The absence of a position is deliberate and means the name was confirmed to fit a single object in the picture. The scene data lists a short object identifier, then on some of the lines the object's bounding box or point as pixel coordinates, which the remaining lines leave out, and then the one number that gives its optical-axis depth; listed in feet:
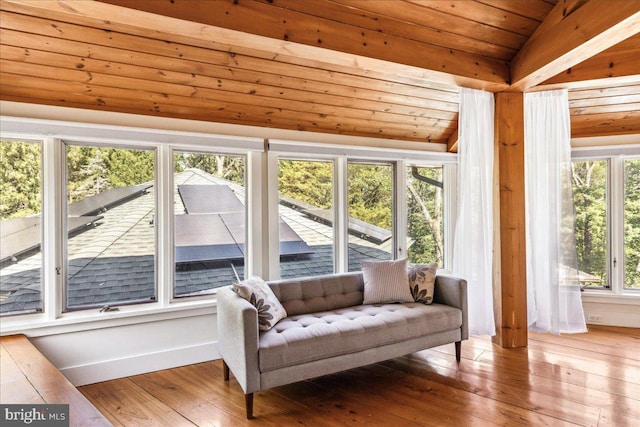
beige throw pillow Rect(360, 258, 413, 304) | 11.43
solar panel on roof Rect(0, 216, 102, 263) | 9.45
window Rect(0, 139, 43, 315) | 9.45
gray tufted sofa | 8.23
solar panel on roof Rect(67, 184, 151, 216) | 10.28
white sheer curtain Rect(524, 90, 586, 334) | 12.37
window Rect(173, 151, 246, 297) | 11.57
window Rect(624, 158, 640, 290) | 14.37
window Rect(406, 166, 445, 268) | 15.80
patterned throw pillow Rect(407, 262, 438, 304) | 11.51
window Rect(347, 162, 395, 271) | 14.38
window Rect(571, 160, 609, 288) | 14.78
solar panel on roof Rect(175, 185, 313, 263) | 11.61
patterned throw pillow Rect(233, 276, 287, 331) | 9.09
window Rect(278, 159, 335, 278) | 13.05
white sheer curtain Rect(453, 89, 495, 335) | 12.07
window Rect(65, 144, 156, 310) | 10.24
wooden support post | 11.96
